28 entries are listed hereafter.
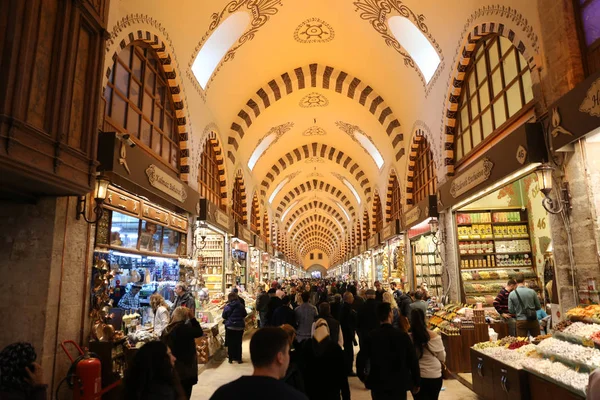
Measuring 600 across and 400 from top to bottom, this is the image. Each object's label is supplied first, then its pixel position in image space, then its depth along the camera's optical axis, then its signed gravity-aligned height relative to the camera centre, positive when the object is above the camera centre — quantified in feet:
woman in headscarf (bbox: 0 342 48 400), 7.63 -1.66
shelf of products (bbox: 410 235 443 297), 33.22 +1.13
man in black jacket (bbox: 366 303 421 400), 9.52 -1.94
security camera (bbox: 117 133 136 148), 15.31 +5.33
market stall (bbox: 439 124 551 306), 25.49 +2.50
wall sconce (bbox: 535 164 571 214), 13.65 +2.71
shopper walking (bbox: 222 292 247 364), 21.71 -2.21
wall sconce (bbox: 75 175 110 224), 13.50 +2.79
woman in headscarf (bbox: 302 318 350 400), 9.37 -2.07
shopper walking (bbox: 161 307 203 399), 11.32 -1.82
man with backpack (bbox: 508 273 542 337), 18.48 -1.47
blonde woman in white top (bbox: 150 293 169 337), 17.52 -1.23
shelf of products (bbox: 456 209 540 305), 26.61 +1.79
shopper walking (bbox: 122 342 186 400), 6.31 -1.41
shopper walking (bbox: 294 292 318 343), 17.37 -1.58
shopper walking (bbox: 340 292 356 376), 19.95 -2.19
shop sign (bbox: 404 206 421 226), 30.30 +4.79
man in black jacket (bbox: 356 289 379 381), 18.74 -1.68
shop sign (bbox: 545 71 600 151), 11.40 +4.75
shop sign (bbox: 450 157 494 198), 18.71 +4.84
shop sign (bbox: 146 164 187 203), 18.39 +4.82
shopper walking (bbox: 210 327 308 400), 4.27 -1.03
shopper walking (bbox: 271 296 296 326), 17.49 -1.45
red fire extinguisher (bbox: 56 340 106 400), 12.08 -2.69
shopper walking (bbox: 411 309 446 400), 10.68 -2.02
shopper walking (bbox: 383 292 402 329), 19.13 -0.98
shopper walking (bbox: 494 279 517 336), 19.60 -1.40
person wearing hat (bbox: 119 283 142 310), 18.05 -0.65
